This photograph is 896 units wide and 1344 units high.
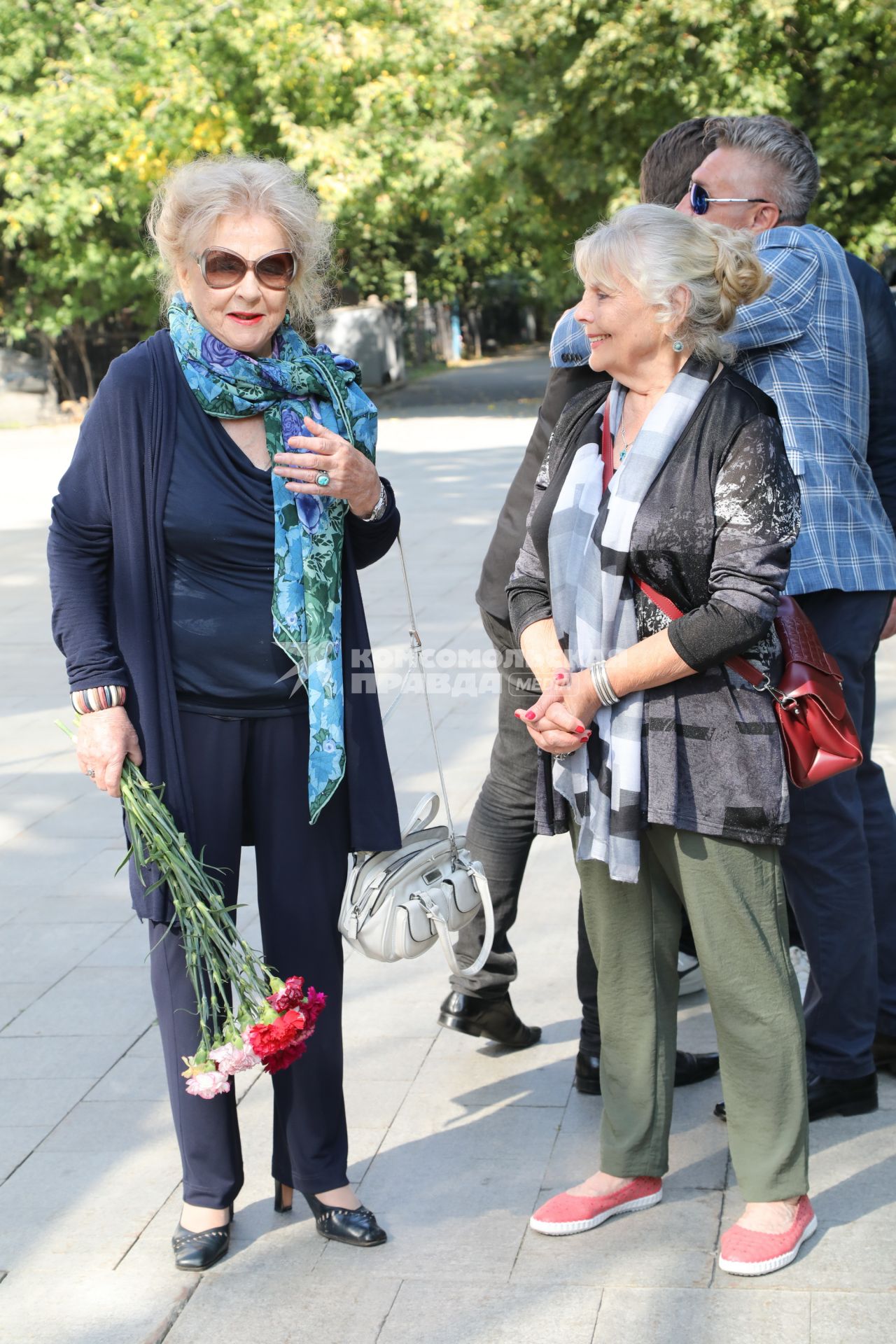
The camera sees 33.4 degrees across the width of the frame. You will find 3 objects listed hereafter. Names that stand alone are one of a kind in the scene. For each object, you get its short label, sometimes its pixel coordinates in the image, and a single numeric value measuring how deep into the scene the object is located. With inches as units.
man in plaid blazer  117.6
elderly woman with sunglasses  102.0
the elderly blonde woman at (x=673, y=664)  96.5
